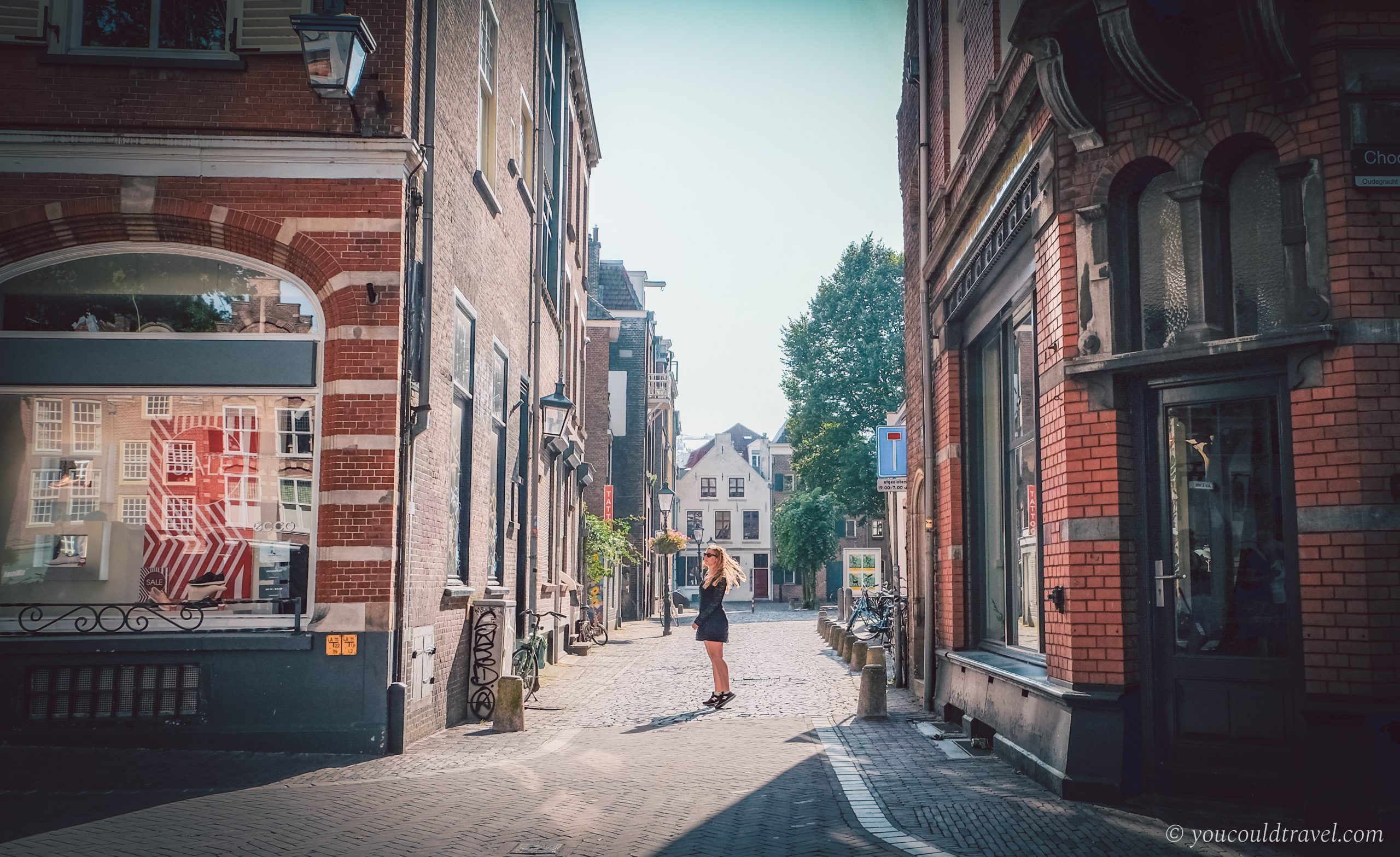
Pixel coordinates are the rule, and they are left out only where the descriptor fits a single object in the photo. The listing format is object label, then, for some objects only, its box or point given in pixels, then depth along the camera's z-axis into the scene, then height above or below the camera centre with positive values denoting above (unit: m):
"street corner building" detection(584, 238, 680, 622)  38.38 +4.68
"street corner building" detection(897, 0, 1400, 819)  6.44 +0.91
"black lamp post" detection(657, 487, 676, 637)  33.31 -1.20
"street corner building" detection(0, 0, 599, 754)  9.48 +1.45
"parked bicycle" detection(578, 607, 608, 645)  25.09 -1.92
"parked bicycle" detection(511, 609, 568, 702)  14.32 -1.53
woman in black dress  13.42 -0.84
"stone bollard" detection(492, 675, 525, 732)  11.30 -1.62
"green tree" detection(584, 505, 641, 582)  28.31 -0.11
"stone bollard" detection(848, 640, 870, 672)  15.90 -1.62
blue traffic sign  18.31 +1.42
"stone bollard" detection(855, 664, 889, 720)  12.06 -1.60
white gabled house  76.56 +2.61
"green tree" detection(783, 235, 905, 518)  50.25 +7.87
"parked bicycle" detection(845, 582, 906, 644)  24.92 -1.86
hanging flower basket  35.53 +0.00
